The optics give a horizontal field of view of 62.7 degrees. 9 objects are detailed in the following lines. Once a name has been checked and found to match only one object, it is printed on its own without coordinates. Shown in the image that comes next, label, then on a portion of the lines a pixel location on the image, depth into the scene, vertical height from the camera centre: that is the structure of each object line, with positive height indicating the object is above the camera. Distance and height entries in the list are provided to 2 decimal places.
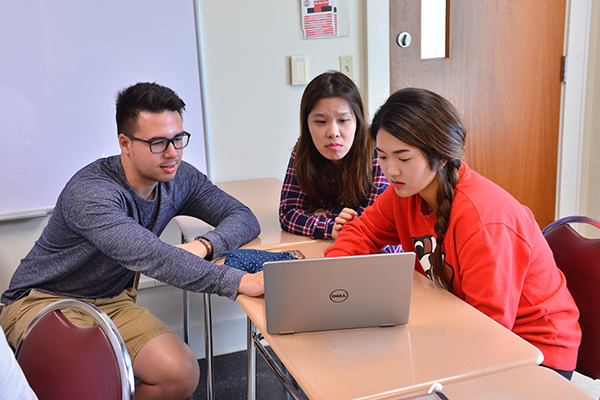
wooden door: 2.52 -0.01
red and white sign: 2.31 +0.30
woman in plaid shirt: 1.66 -0.29
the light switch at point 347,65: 2.40 +0.08
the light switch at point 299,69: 2.33 +0.07
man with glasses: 1.34 -0.43
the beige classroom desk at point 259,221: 1.61 -0.49
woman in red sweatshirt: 1.04 -0.34
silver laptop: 0.90 -0.38
